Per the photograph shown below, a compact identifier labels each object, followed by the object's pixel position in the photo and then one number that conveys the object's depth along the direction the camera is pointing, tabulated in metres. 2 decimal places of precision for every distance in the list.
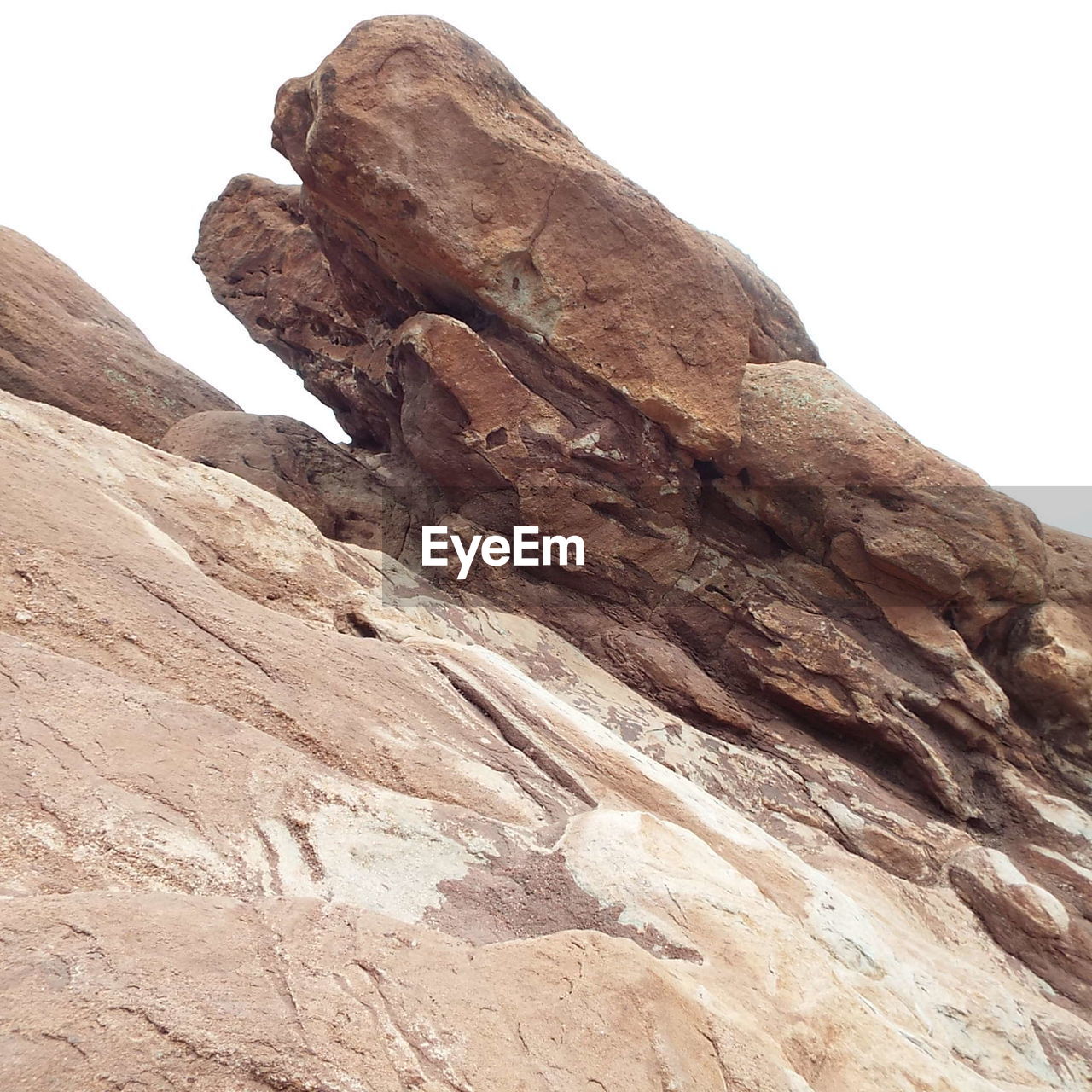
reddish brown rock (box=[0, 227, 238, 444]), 12.14
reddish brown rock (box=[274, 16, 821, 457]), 8.43
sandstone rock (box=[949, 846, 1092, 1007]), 7.76
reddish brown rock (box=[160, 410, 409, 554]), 11.48
